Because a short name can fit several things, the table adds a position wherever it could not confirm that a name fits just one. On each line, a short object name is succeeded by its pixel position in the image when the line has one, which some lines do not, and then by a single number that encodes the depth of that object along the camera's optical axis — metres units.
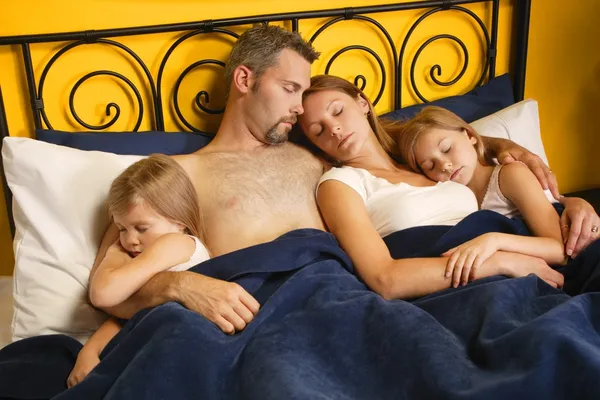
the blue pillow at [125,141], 1.71
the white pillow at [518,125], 2.04
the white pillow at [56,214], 1.54
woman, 1.43
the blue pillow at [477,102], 2.08
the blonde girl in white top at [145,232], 1.37
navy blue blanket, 0.99
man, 1.62
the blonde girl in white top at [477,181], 1.43
